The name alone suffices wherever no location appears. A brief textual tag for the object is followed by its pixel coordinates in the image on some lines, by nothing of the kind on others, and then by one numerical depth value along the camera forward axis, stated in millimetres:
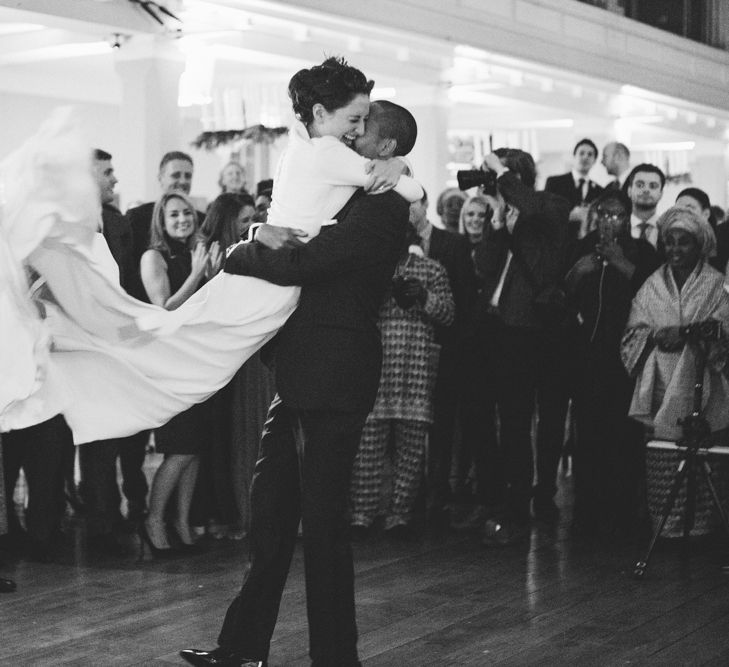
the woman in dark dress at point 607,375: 6109
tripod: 5129
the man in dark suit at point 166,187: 6378
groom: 3535
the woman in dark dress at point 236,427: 5770
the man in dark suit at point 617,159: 8461
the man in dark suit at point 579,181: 8203
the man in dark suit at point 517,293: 5855
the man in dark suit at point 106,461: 5621
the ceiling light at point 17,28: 11005
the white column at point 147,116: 9633
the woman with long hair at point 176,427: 5527
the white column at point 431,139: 12531
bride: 3338
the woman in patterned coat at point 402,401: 5953
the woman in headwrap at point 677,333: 5598
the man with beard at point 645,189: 6934
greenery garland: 9953
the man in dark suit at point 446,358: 6402
